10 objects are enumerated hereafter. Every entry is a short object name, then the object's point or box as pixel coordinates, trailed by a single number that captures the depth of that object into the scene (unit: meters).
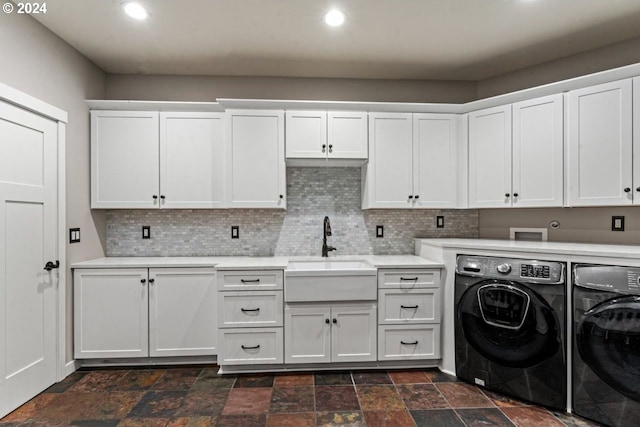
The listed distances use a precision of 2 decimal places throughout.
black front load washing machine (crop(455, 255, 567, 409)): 2.02
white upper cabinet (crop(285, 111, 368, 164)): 2.79
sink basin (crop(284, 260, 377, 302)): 2.46
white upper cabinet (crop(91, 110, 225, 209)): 2.77
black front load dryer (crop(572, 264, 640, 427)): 1.76
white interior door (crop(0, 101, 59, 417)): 2.00
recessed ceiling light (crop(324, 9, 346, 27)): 2.14
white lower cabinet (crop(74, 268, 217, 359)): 2.55
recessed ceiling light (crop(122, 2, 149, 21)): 2.07
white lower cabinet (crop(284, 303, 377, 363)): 2.48
